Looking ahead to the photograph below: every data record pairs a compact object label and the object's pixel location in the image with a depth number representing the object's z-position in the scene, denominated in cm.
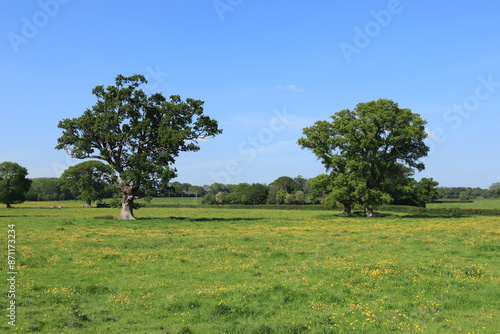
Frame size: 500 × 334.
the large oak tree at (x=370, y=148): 6419
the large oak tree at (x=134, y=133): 5219
